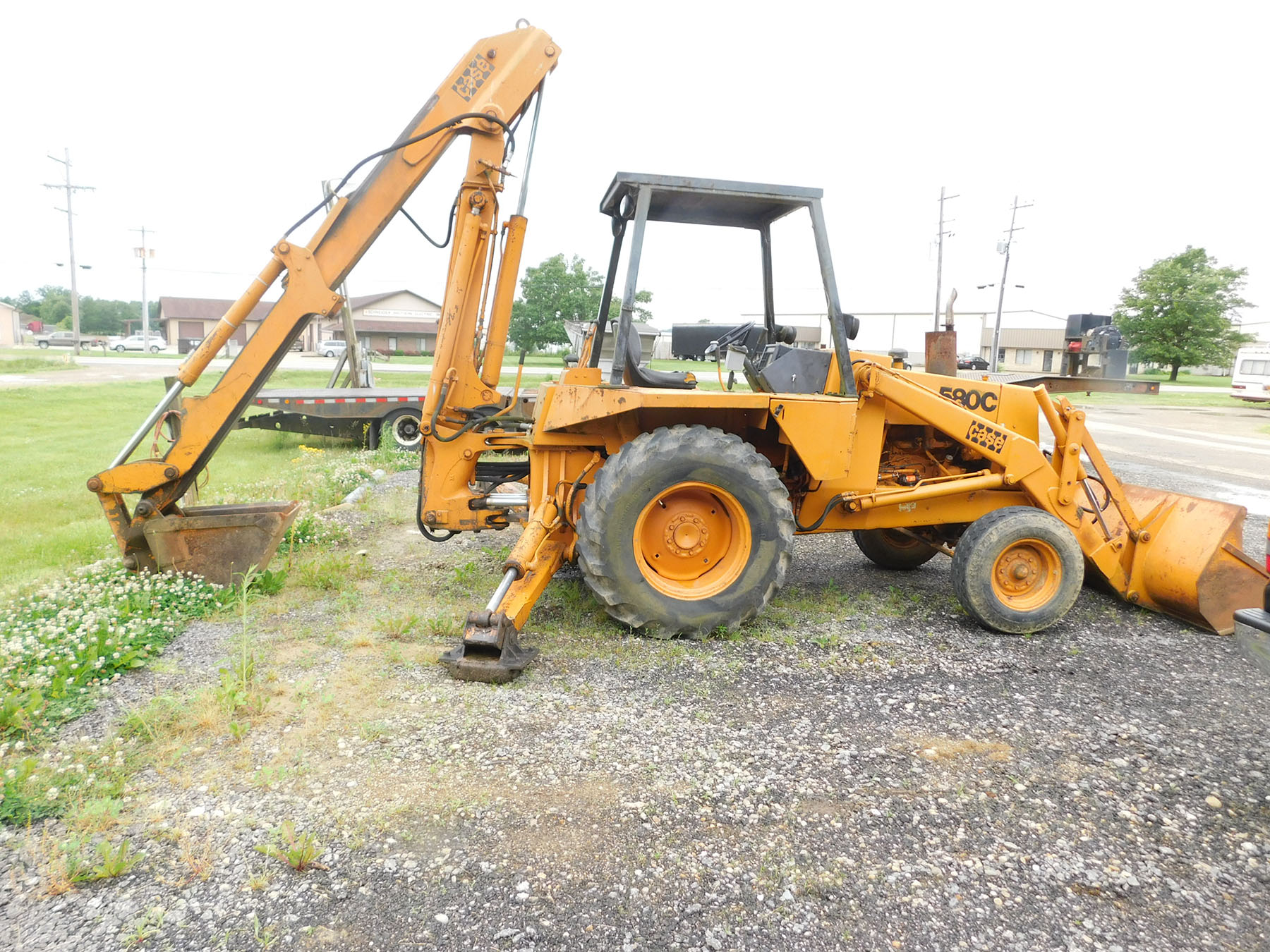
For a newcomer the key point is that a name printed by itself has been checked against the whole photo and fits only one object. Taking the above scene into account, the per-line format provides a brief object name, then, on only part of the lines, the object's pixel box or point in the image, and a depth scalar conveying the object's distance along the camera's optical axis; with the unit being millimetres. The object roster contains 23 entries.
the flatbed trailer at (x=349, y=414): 11641
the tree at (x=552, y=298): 43406
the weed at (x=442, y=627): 4664
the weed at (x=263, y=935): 2295
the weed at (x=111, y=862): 2504
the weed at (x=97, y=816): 2727
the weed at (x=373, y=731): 3395
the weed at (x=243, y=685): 3566
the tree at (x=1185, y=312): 42500
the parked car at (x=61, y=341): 64250
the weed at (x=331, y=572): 5473
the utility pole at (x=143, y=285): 55906
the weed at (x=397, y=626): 4605
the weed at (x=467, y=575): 5660
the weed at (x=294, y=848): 2584
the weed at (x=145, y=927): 2291
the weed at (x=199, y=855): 2549
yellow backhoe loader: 4562
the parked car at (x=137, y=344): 58562
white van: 28859
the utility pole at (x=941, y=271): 39469
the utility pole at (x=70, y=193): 44812
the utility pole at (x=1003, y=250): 34875
